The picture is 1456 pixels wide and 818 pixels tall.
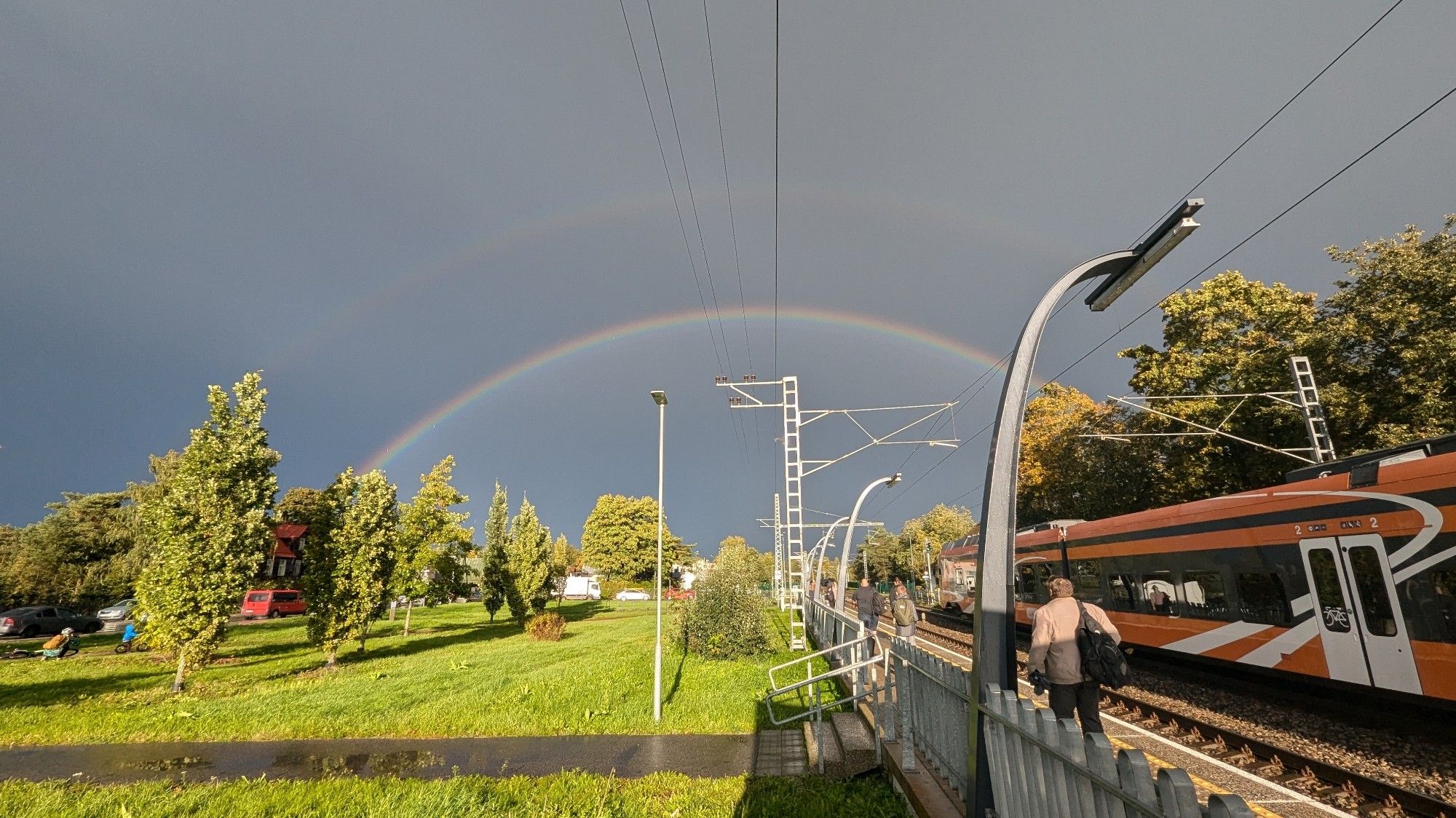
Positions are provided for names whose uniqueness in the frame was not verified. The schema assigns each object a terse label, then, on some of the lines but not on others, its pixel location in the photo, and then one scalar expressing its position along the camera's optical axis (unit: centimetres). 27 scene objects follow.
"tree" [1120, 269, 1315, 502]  2219
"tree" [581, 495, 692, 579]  6944
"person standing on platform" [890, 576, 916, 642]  1299
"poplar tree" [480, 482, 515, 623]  3086
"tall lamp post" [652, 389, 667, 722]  1037
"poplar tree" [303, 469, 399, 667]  1781
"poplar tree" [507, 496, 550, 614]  2920
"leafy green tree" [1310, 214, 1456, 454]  1736
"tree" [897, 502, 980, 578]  7419
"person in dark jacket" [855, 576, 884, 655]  1539
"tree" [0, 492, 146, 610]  3381
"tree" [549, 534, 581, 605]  4059
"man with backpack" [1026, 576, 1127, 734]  583
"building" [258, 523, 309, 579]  5059
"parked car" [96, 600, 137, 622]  3169
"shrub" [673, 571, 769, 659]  1745
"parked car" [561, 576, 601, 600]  7425
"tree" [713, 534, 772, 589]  1817
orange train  770
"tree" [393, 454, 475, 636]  2508
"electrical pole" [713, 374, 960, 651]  1966
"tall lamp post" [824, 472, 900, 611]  2273
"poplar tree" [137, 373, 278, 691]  1421
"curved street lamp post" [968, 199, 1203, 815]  415
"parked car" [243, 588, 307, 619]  3931
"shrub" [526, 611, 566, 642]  2464
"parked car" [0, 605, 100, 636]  2689
